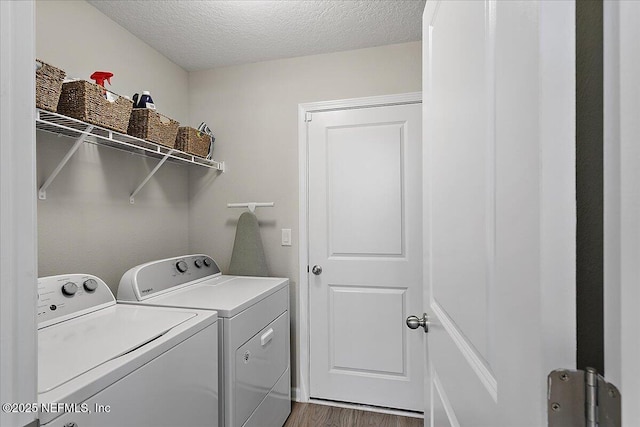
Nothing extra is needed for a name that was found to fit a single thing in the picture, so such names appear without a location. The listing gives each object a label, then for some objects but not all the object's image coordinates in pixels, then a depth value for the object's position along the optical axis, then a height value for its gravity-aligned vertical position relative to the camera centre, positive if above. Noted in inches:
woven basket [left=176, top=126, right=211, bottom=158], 81.9 +18.1
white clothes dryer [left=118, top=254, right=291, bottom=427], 57.3 -21.6
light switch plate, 93.1 -6.9
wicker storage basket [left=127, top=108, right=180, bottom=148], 67.4 +18.1
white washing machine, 33.2 -17.0
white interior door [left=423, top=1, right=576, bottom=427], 14.8 +0.2
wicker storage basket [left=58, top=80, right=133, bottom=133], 53.1 +18.0
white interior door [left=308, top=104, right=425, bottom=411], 86.0 -11.4
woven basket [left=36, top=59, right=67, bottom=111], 46.9 +18.5
